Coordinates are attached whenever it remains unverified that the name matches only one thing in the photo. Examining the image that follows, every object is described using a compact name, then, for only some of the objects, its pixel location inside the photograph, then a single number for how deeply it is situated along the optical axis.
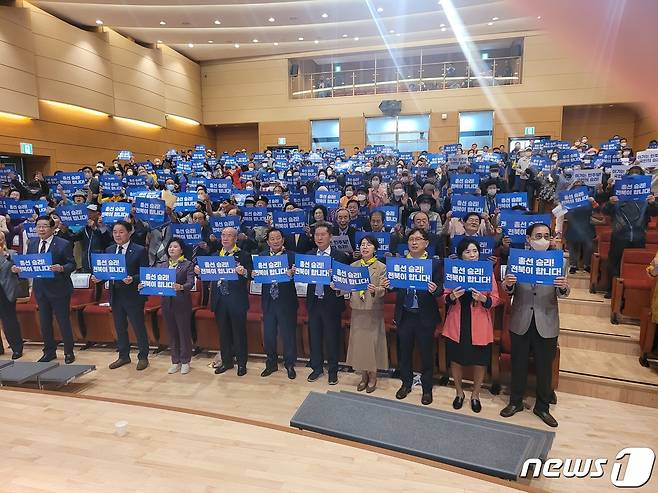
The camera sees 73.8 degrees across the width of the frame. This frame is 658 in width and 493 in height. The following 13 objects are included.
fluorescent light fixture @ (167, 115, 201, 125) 15.86
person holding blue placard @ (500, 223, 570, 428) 2.84
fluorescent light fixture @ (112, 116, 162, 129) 13.60
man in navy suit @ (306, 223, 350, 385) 3.47
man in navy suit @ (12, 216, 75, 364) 3.85
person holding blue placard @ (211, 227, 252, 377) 3.67
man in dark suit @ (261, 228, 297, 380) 3.60
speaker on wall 14.86
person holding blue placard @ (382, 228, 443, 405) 3.09
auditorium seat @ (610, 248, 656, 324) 3.82
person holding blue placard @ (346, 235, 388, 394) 3.24
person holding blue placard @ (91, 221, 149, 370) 3.81
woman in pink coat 2.92
